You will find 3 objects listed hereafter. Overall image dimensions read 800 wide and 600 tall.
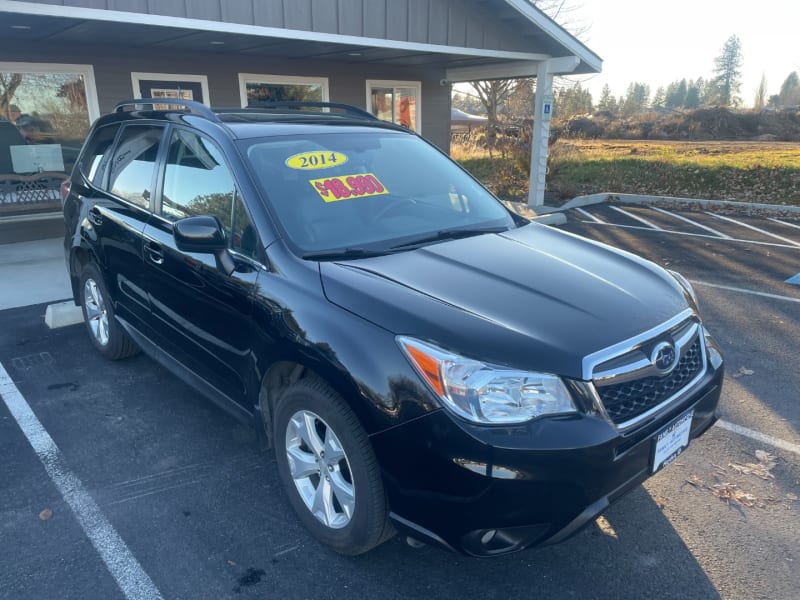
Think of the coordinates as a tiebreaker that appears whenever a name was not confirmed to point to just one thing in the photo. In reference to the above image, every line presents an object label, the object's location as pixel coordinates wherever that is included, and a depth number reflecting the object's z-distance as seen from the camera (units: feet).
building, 24.39
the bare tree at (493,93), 81.71
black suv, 7.11
